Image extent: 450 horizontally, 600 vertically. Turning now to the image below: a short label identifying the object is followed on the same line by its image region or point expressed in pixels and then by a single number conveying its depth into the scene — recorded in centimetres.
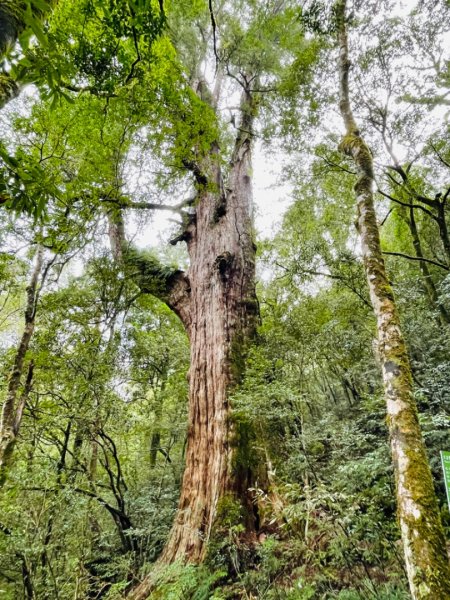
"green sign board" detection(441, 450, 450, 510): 235
